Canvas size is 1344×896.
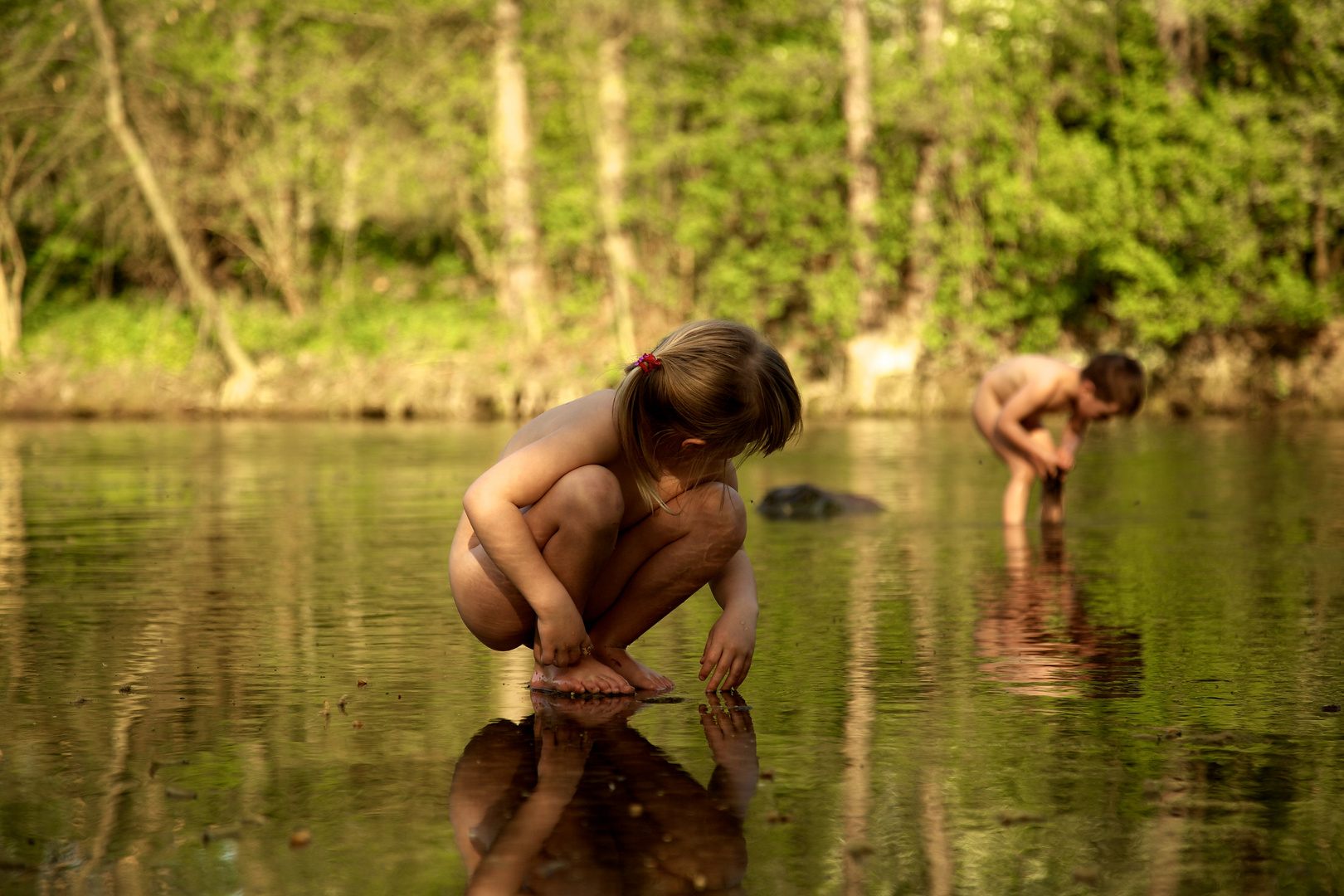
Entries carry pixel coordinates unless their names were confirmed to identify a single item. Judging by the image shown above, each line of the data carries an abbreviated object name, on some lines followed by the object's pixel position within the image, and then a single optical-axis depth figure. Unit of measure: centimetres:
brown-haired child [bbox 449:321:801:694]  396
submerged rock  1026
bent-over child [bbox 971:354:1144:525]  911
